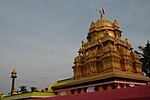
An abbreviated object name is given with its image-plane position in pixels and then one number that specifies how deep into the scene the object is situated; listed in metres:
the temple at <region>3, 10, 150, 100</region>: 16.03
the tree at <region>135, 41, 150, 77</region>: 28.64
